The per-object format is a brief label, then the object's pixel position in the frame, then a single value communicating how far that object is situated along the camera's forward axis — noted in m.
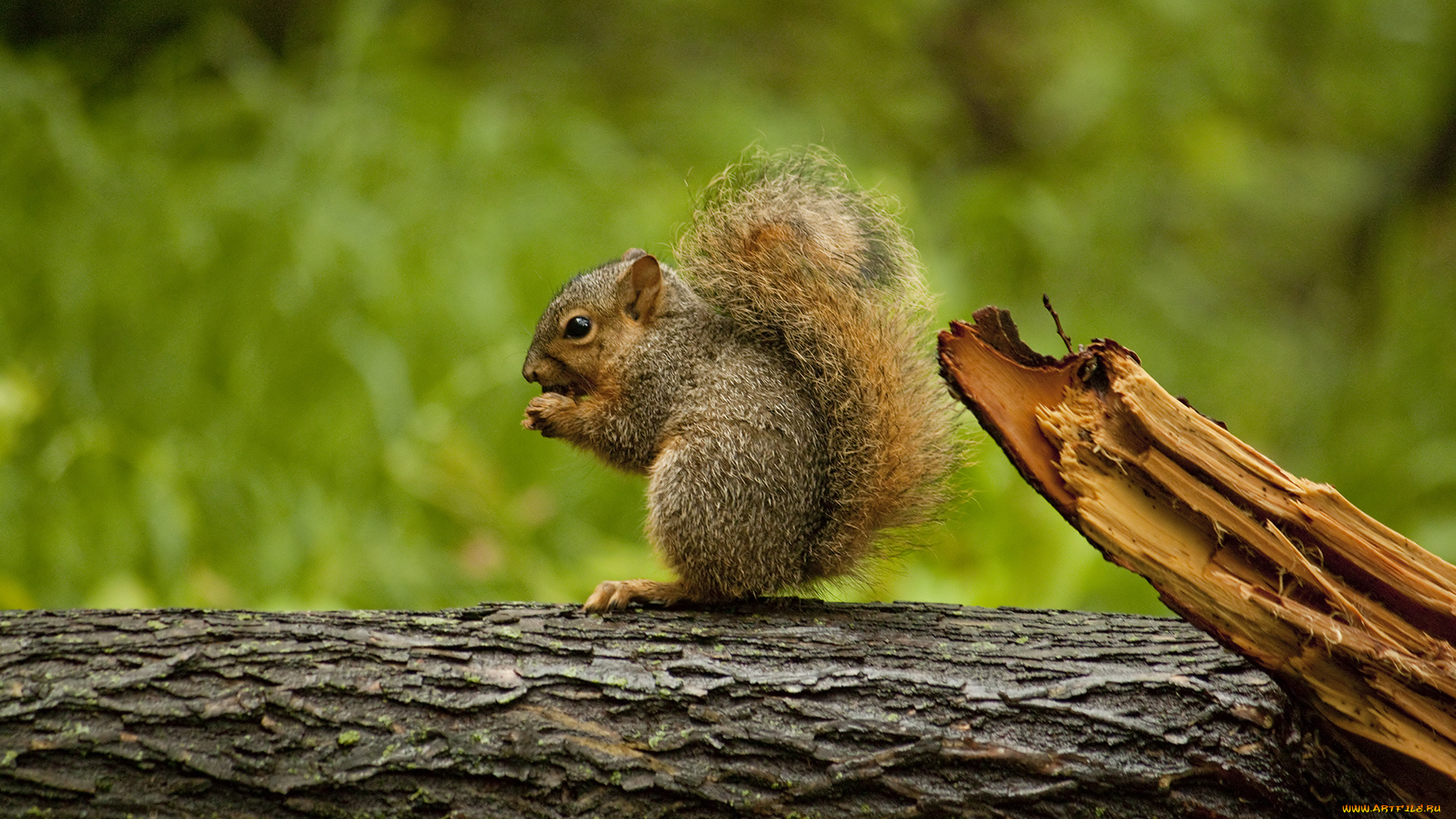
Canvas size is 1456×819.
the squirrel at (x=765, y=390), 5.69
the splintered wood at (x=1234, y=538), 5.59
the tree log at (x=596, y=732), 5.60
